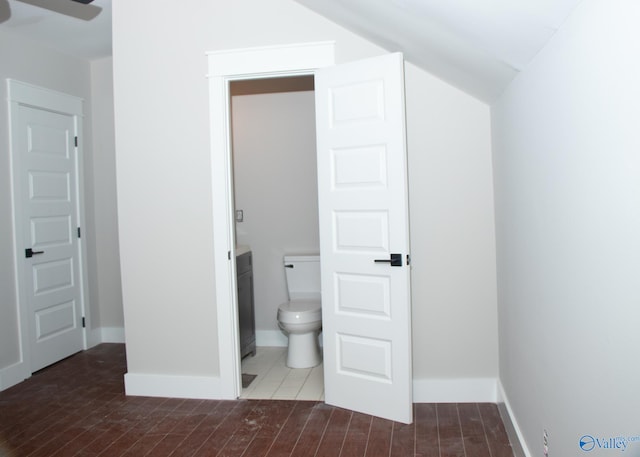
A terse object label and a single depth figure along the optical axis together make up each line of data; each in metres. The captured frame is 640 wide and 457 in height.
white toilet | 4.04
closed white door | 4.07
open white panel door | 3.00
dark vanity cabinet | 4.20
